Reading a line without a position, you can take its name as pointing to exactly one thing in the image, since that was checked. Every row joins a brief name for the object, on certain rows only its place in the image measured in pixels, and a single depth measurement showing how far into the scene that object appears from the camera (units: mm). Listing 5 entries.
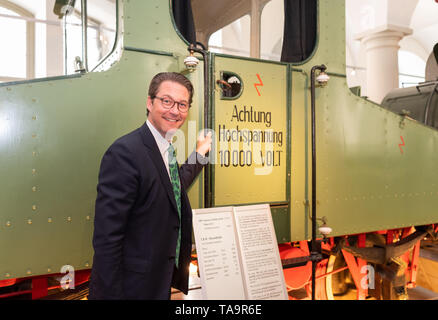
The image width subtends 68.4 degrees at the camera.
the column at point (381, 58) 7559
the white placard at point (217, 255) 1645
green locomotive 1694
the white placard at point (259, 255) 1766
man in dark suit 1337
